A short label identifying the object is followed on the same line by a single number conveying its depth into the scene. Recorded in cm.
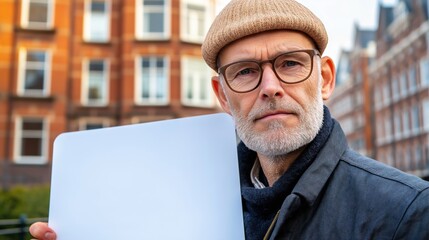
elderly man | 108
